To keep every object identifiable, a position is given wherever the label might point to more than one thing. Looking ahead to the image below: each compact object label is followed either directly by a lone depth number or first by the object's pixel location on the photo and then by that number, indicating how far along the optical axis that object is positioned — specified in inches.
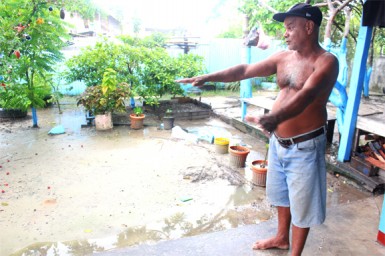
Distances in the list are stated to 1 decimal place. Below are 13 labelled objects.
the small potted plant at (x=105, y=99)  303.6
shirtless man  85.4
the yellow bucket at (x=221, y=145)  244.5
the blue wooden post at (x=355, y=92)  181.9
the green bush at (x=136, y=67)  341.4
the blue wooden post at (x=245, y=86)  324.5
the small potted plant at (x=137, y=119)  317.4
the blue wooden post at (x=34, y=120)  315.1
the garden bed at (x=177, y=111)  351.6
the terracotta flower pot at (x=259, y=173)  186.5
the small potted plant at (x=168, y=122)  314.7
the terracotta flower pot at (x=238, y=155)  216.2
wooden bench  250.5
